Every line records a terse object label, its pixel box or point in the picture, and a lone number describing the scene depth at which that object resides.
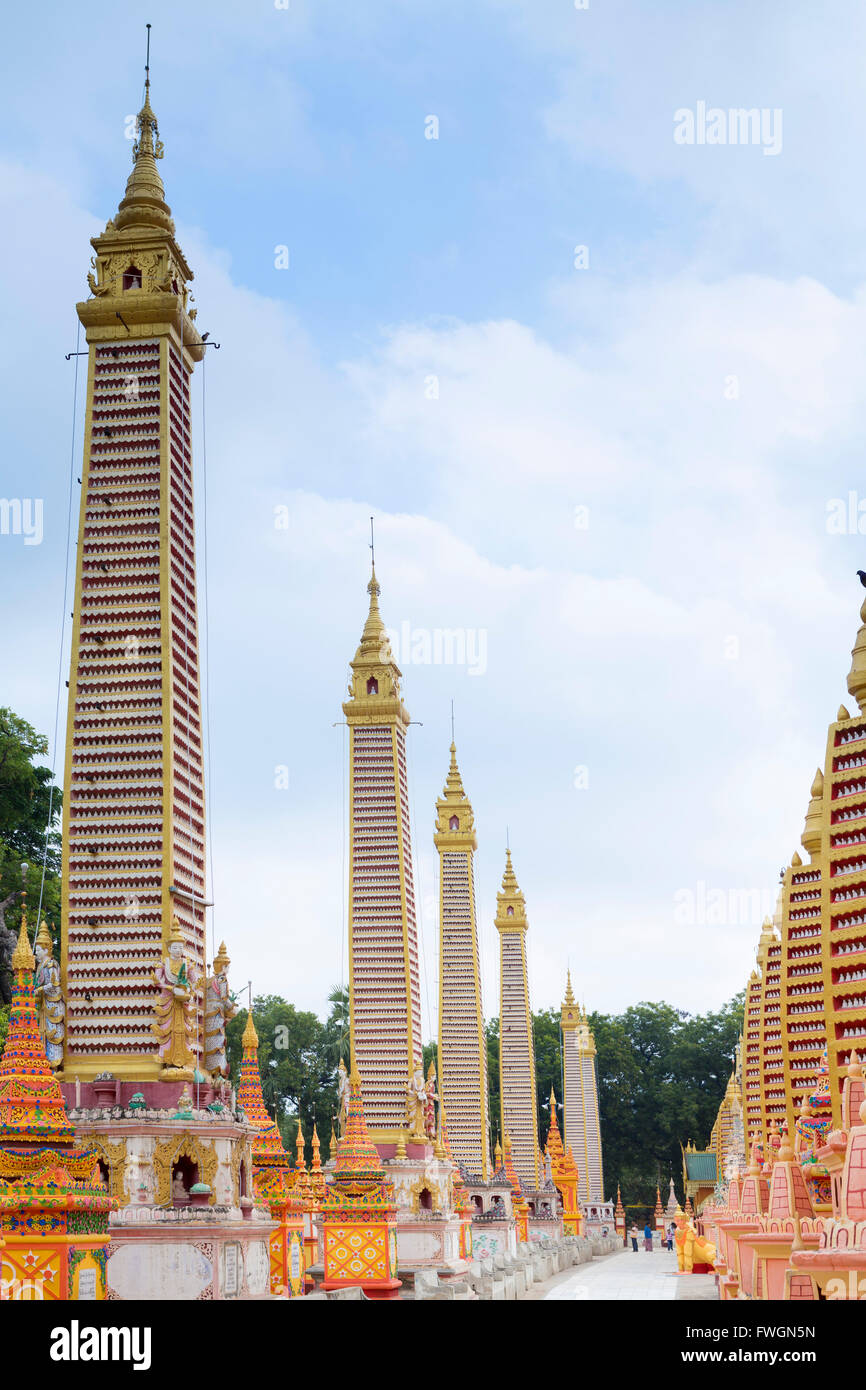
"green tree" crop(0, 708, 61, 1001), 53.16
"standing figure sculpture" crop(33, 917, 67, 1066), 32.25
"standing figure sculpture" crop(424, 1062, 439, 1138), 53.56
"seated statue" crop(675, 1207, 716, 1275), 50.12
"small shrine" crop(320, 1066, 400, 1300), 36.97
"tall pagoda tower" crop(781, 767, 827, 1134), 32.25
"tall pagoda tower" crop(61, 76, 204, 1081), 33.22
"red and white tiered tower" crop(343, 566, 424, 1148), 54.44
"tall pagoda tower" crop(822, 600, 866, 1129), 23.50
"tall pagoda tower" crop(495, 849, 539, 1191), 75.69
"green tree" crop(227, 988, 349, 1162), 87.69
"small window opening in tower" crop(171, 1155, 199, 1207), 30.28
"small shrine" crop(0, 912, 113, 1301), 18.47
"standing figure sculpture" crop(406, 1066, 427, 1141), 52.94
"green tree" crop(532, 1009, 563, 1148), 113.19
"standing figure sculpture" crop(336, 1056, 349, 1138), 47.58
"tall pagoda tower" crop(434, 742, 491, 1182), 66.50
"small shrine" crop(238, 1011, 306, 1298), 33.94
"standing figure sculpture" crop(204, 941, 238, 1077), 32.75
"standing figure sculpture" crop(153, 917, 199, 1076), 31.66
